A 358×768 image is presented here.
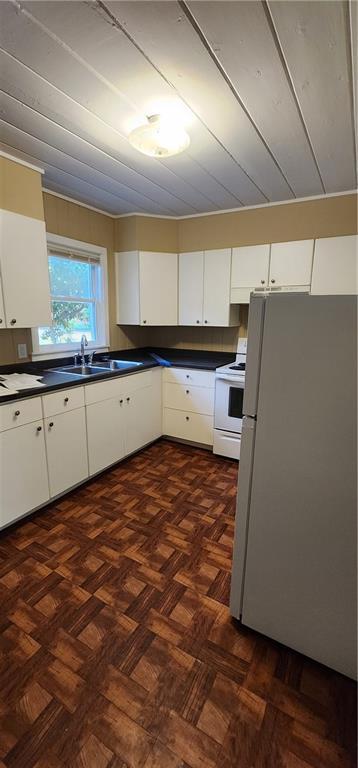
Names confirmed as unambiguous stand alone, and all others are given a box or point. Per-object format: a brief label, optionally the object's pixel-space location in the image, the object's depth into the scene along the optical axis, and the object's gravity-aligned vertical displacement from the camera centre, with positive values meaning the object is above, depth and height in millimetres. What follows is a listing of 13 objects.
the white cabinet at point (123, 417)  2576 -897
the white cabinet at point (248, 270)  2932 +448
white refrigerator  1056 -565
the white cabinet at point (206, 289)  3141 +291
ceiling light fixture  1583 +895
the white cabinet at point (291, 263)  2756 +488
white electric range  2881 -830
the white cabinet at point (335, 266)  2576 +445
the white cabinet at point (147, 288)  3230 +296
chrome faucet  2996 -296
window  2797 +172
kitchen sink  2836 -469
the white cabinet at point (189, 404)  3150 -871
